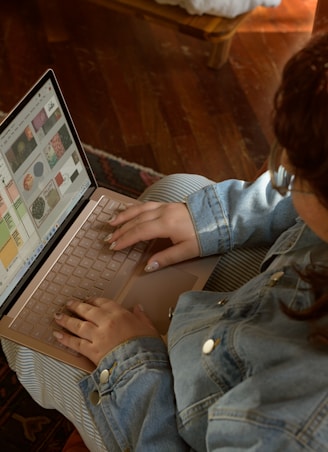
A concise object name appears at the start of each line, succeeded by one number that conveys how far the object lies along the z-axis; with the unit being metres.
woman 0.63
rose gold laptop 0.93
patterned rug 1.30
